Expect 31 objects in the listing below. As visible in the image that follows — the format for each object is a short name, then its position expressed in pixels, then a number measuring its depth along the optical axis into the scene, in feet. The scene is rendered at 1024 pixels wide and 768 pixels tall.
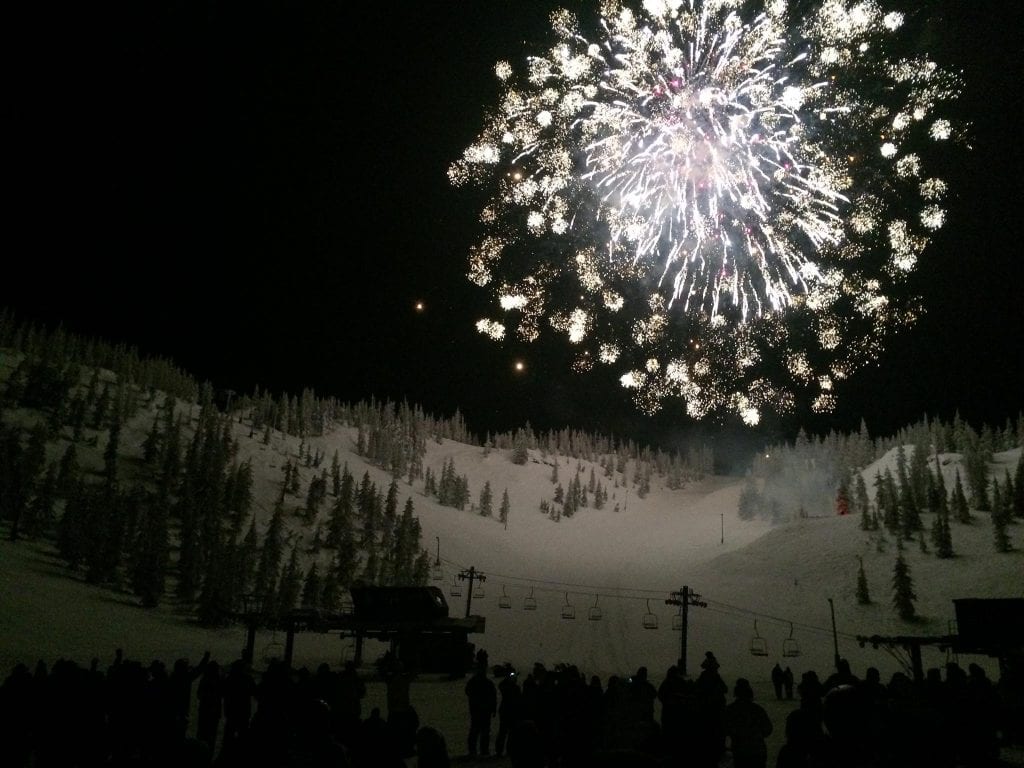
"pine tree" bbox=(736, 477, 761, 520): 510.99
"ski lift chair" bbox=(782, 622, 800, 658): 177.41
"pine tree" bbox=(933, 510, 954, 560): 250.16
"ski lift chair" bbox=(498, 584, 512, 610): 232.30
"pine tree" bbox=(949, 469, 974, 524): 275.59
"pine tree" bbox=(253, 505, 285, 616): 223.47
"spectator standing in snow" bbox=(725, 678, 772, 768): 23.62
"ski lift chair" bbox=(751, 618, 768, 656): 170.92
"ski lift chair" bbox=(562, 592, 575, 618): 245.73
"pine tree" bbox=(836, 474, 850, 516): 387.55
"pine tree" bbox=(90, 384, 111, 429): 386.85
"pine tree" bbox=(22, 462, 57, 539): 229.25
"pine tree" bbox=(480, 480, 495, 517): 506.89
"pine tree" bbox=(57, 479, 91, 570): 214.07
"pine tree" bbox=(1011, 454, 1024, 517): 271.90
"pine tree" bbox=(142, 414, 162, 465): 367.66
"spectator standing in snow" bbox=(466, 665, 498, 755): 39.06
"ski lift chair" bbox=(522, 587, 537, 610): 242.99
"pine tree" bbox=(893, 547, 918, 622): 216.54
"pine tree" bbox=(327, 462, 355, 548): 324.91
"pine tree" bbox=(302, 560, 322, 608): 233.55
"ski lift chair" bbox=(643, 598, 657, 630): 211.25
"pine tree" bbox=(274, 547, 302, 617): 221.05
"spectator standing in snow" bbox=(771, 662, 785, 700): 90.84
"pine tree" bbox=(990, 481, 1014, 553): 240.73
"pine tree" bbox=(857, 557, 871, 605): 232.73
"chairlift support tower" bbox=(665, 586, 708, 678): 126.52
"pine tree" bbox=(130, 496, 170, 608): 202.80
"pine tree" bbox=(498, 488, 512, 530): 500.33
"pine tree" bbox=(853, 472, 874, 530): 297.74
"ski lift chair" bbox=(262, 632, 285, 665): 162.81
